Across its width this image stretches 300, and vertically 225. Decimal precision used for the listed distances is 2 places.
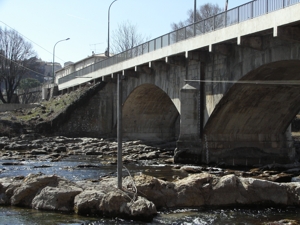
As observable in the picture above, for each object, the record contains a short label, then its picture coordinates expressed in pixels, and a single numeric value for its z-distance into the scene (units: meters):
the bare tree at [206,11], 73.19
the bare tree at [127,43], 81.19
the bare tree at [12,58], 73.25
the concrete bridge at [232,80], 24.45
